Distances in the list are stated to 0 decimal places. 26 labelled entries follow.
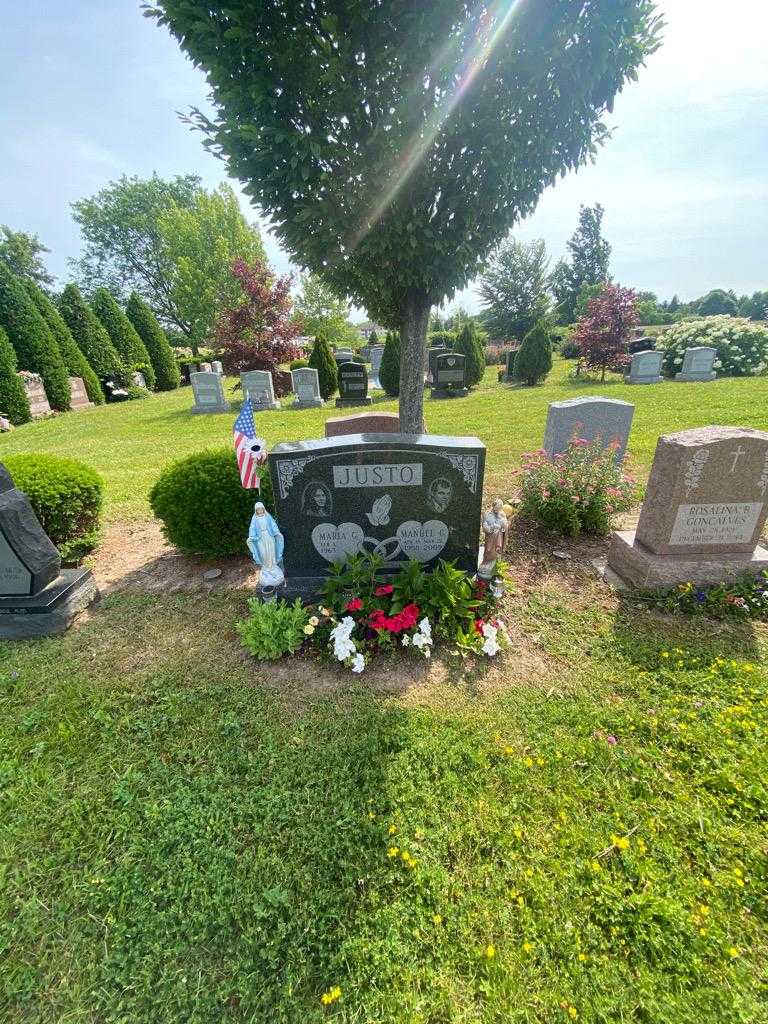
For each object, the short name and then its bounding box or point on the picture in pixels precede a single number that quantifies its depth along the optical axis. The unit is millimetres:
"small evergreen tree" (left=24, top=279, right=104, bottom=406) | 18156
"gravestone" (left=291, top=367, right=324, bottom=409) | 14773
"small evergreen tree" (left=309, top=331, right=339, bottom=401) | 16109
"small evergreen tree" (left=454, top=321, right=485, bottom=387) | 16800
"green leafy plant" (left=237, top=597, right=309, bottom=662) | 3184
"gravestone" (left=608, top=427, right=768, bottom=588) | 3490
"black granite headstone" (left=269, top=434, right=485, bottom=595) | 3486
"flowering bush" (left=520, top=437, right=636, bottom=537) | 4680
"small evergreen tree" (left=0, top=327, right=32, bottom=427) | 14500
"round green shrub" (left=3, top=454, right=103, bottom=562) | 4371
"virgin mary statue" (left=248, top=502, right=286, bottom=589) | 3330
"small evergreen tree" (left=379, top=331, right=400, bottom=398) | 15129
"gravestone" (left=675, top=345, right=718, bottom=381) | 15641
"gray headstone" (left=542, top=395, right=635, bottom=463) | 5762
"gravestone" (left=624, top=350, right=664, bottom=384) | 15977
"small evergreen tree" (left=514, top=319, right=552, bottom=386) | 16562
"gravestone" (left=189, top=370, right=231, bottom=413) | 14211
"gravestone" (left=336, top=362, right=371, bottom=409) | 14602
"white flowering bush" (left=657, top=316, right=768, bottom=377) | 15812
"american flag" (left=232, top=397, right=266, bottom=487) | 3537
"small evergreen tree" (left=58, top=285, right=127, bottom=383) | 20297
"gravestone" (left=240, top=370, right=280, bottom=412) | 15102
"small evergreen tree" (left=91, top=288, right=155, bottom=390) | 22156
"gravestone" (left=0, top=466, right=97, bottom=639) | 3381
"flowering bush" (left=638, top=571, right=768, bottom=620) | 3502
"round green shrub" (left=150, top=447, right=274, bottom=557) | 4266
